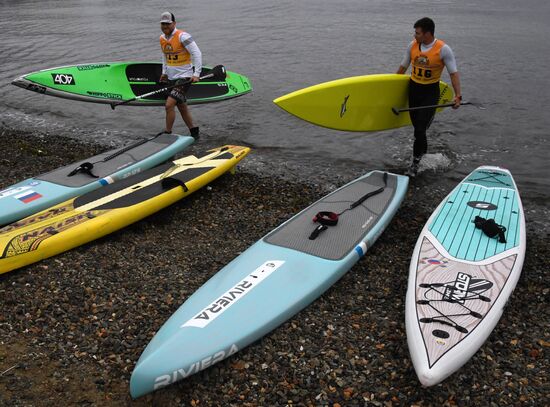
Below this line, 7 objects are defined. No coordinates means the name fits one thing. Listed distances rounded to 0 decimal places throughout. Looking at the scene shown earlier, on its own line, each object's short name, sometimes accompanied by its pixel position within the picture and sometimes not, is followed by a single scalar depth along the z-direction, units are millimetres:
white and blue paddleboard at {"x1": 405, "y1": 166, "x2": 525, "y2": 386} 3717
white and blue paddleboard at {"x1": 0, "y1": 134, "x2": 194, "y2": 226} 6074
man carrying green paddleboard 7910
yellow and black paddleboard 5020
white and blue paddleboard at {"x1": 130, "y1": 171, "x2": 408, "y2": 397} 3646
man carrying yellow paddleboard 6512
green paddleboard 9094
